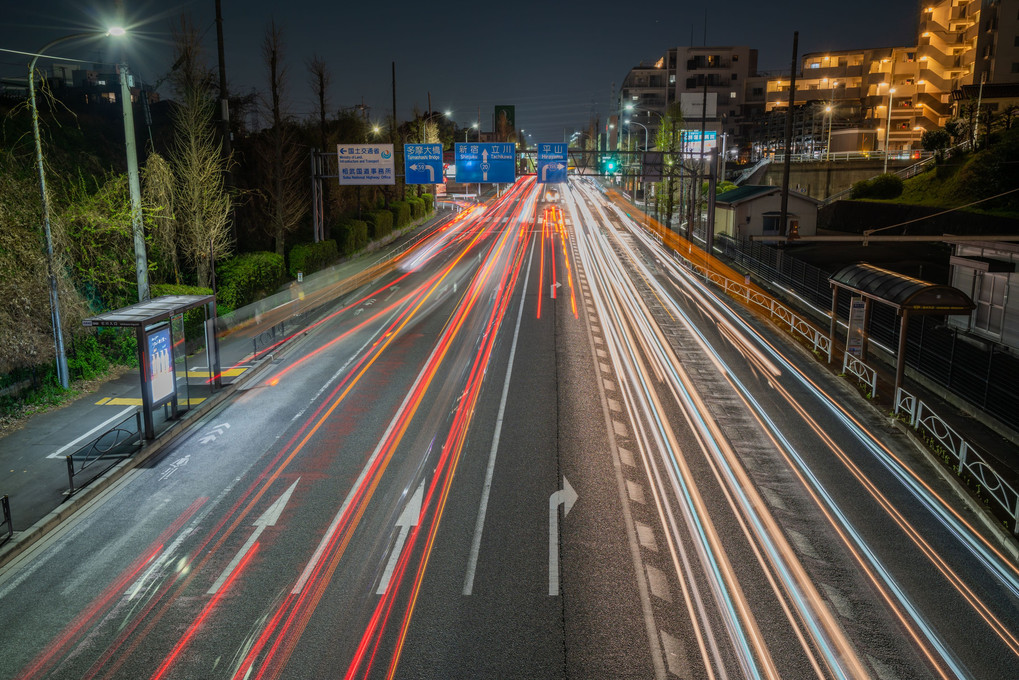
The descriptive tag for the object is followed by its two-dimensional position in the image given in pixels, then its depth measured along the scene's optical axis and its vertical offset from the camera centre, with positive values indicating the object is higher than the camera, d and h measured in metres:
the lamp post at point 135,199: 17.05 +0.51
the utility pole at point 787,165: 34.76 +2.86
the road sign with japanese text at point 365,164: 38.78 +3.12
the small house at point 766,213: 47.59 +0.47
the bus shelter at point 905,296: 15.21 -1.74
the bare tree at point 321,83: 46.41 +9.23
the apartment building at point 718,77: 116.00 +24.14
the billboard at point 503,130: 146.54 +20.22
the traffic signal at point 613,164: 88.81 +7.26
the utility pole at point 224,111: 30.58 +4.77
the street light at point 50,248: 14.63 -0.71
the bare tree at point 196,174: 27.69 +1.83
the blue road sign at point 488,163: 46.22 +3.78
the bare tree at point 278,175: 37.03 +2.51
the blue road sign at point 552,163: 49.00 +4.08
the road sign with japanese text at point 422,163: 43.78 +3.57
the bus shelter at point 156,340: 14.27 -2.63
